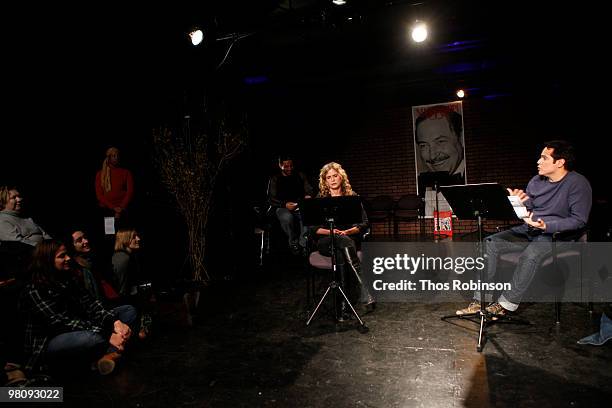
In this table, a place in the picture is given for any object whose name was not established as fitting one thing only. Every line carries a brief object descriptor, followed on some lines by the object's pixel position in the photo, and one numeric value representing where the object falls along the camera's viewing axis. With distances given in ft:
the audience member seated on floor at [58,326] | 8.67
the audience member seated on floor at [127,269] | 12.75
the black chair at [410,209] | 25.07
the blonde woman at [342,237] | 12.41
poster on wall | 26.25
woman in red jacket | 15.02
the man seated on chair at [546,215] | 10.83
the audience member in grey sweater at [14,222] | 11.62
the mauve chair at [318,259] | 12.55
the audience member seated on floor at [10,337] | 8.49
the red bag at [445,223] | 25.86
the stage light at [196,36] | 17.76
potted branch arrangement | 16.90
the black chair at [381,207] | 25.67
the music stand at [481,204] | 9.81
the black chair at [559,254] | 10.91
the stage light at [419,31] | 18.52
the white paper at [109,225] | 15.02
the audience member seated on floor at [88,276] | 10.60
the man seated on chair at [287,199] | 20.63
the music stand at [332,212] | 11.19
